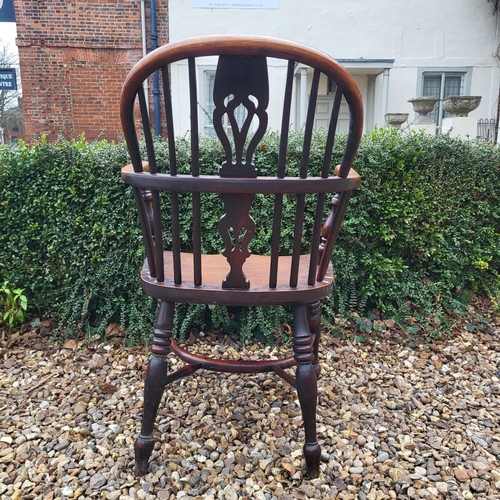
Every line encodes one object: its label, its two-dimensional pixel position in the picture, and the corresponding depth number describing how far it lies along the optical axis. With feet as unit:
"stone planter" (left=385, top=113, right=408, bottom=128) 23.03
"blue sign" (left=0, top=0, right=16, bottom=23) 24.72
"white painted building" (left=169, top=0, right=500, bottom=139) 24.86
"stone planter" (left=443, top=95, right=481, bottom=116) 16.63
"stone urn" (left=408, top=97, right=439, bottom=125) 20.41
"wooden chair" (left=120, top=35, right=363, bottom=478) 3.00
